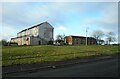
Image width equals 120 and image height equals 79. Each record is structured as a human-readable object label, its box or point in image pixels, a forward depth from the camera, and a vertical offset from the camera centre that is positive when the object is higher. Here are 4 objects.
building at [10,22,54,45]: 43.84 +3.48
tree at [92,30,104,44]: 53.95 +3.45
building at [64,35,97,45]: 55.76 +0.94
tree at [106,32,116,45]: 54.11 +1.51
